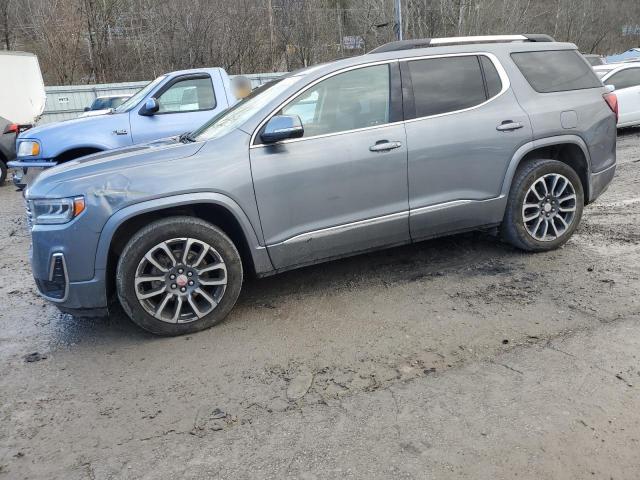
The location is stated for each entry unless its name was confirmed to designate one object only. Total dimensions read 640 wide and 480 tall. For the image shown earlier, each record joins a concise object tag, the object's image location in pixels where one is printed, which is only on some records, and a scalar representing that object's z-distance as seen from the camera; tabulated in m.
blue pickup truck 7.45
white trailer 14.53
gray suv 3.83
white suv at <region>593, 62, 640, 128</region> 12.64
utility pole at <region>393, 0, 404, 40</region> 24.05
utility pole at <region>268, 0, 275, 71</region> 27.99
